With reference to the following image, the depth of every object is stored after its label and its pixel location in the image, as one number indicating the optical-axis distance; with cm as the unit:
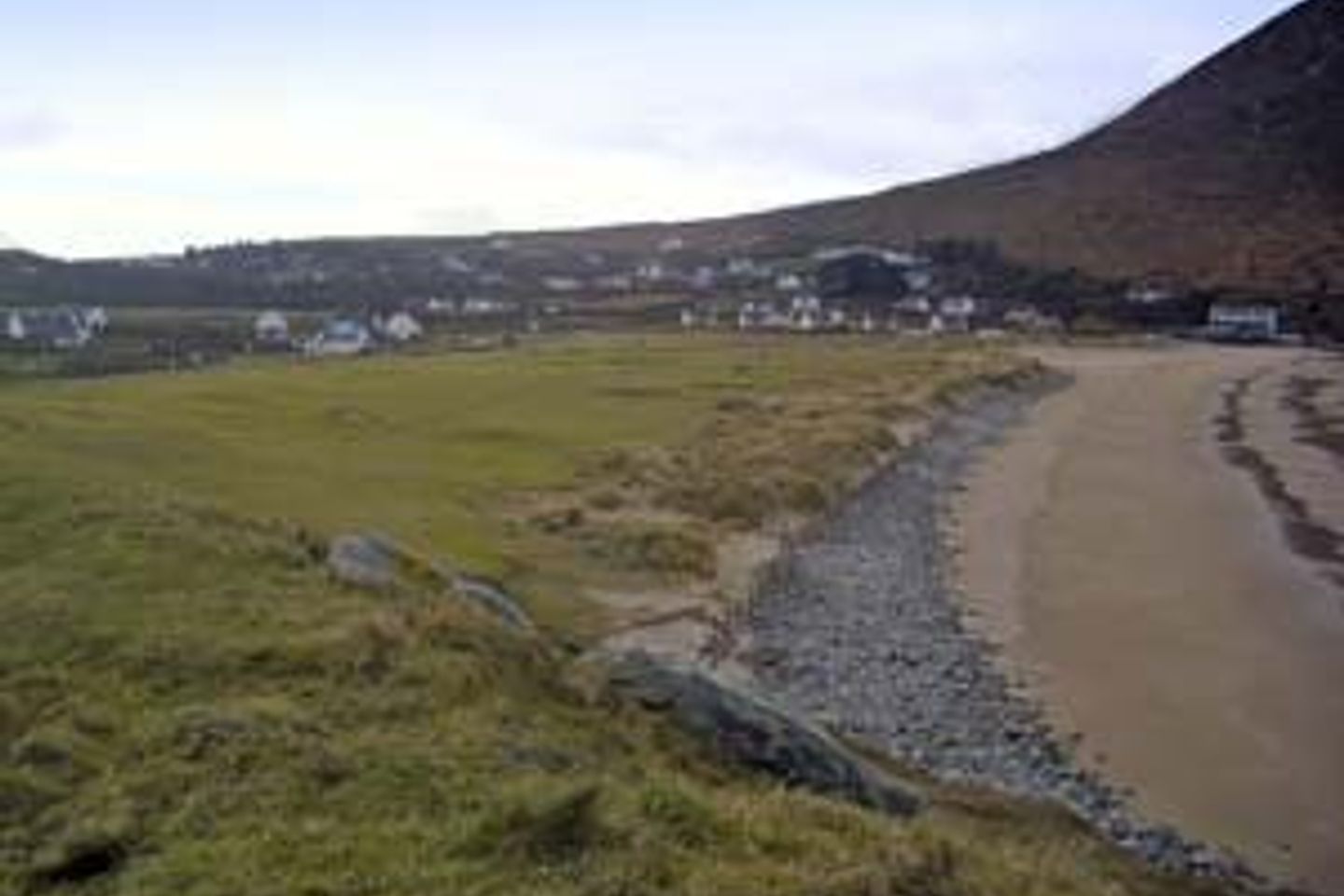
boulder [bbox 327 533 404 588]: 2455
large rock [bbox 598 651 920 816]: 1844
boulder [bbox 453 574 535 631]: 2522
